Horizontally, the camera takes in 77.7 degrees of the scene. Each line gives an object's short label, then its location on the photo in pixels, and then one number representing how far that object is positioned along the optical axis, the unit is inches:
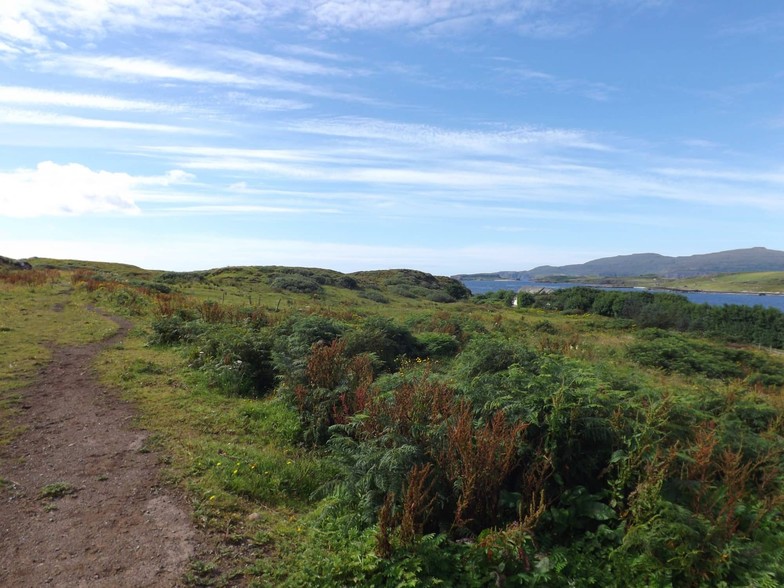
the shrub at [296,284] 1923.0
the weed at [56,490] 234.1
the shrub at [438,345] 601.3
